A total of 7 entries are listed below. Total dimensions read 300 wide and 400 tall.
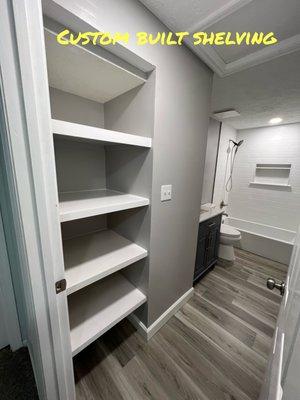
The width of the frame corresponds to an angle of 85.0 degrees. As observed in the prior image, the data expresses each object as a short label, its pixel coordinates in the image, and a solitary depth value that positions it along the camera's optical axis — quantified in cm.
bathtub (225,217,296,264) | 254
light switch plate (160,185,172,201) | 118
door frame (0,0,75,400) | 45
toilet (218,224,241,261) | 242
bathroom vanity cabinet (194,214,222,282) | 193
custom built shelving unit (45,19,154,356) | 88
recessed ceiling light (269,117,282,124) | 263
